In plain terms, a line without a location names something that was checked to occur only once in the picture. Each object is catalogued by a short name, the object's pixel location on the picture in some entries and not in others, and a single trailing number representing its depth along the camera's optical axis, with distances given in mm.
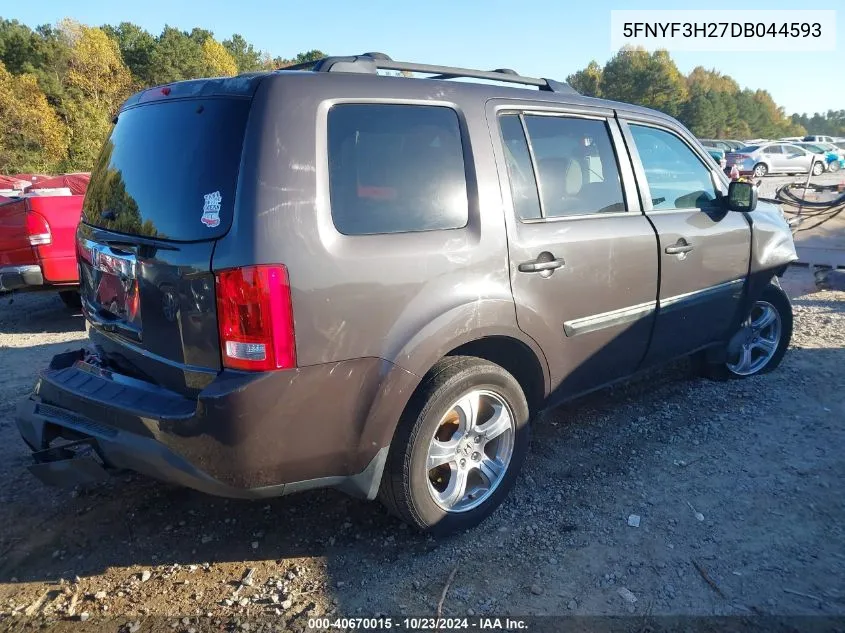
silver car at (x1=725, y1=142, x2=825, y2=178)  27156
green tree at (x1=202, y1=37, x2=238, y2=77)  54366
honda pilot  2197
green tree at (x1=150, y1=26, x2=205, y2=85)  52031
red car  6016
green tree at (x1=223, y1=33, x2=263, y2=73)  69825
